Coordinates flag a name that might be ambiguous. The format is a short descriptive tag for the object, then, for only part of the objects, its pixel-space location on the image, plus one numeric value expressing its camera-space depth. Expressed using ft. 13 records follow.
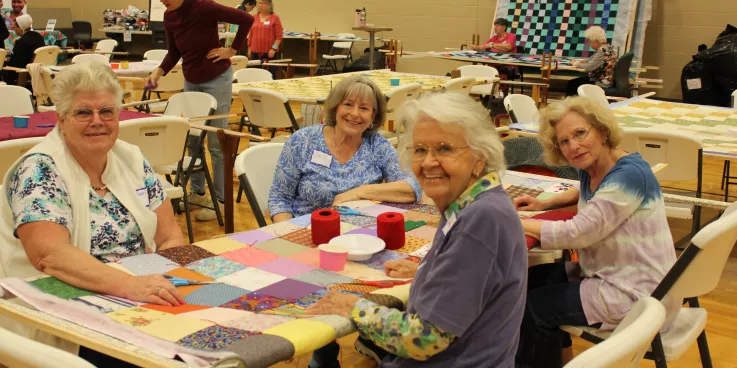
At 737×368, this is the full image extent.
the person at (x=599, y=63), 28.09
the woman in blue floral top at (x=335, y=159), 9.83
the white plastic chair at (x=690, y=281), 6.38
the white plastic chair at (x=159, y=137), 11.91
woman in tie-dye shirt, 7.47
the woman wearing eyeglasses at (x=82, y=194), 6.60
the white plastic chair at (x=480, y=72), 24.75
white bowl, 6.81
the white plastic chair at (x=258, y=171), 9.54
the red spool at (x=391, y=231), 7.19
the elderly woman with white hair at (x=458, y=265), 4.85
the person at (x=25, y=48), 27.04
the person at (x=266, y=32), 34.50
